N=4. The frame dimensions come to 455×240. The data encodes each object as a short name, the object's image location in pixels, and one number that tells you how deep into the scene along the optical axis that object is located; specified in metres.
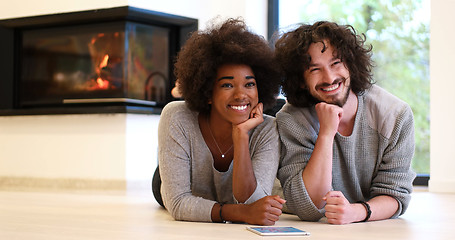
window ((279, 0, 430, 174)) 5.02
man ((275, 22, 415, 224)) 2.26
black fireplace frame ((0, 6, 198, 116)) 4.74
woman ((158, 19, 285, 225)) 2.24
